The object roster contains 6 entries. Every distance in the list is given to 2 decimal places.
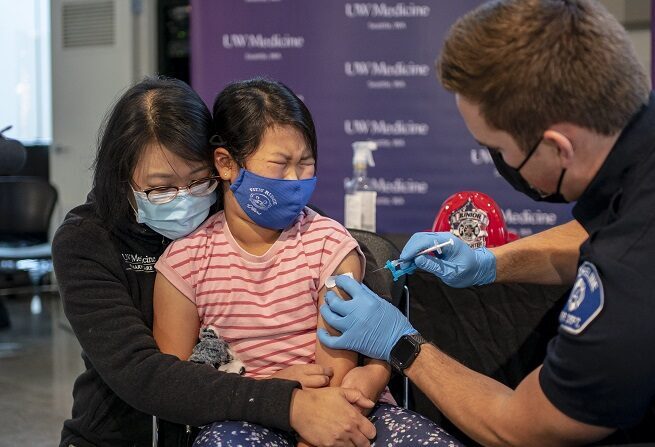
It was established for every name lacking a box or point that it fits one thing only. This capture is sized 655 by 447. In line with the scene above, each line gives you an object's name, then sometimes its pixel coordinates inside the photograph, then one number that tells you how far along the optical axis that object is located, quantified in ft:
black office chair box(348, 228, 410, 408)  6.40
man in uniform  4.36
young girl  6.05
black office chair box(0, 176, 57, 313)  19.54
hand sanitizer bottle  9.73
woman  5.57
